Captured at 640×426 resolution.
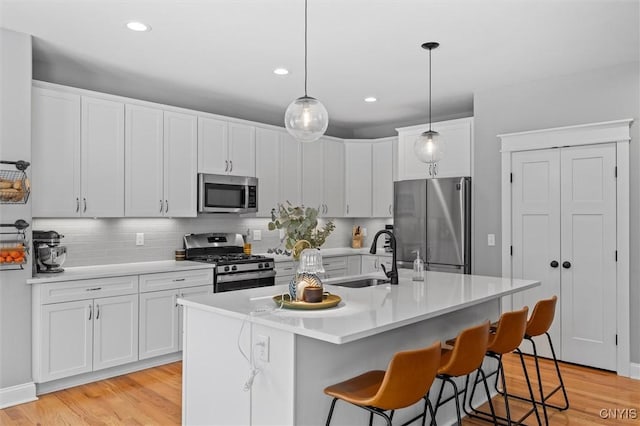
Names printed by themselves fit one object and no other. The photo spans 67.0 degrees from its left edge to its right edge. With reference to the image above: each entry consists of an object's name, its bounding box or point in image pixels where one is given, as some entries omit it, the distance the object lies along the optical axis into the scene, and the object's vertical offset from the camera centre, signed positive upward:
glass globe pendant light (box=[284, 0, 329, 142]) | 2.69 +0.57
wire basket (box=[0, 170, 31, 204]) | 3.39 +0.22
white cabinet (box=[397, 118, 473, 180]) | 5.27 +0.79
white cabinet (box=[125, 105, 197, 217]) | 4.44 +0.53
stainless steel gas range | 4.79 -0.43
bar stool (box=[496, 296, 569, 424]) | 3.21 -0.66
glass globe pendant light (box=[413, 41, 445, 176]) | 3.70 +0.57
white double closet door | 4.23 -0.19
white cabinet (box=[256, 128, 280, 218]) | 5.55 +0.58
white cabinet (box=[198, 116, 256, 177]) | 5.00 +0.77
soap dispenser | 3.64 -0.38
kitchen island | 2.20 -0.66
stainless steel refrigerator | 5.02 -0.02
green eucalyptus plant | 2.62 -0.03
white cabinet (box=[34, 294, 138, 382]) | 3.63 -0.94
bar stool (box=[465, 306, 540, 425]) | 2.81 -0.67
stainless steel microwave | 4.97 +0.27
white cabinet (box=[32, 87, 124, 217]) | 3.84 +0.53
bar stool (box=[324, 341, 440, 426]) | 2.01 -0.72
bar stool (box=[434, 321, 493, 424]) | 2.42 -0.68
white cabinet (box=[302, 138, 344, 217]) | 6.13 +0.56
